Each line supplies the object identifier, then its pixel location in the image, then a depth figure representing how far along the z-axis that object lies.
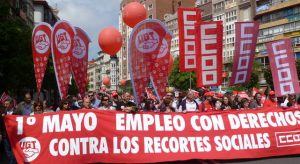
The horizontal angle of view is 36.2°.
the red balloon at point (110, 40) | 20.78
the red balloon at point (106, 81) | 49.40
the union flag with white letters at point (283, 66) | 12.54
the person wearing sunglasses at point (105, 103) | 11.19
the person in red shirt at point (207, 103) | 11.85
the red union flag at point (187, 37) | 13.62
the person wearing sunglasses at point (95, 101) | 13.90
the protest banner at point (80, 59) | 17.56
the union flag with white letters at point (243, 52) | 13.64
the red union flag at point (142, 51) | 13.98
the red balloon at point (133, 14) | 20.25
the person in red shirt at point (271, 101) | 12.12
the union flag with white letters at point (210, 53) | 13.15
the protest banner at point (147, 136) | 8.97
